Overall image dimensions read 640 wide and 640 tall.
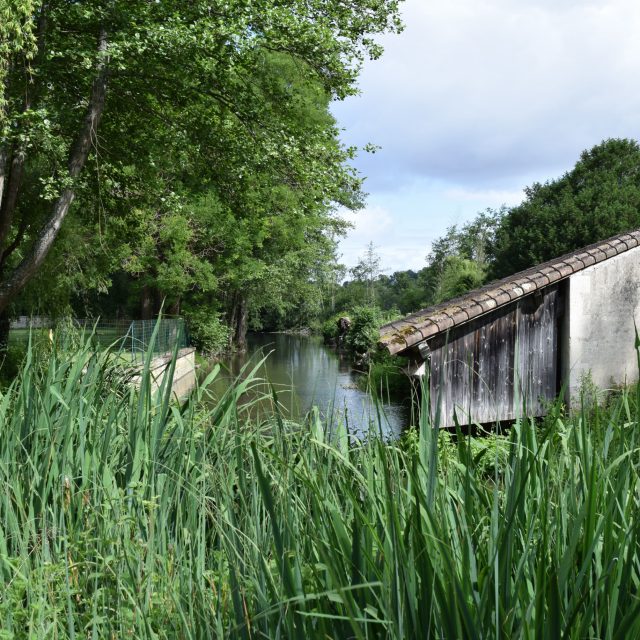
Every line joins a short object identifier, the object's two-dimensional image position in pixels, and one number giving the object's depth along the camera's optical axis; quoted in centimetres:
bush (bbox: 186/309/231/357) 2711
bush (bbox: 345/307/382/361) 3142
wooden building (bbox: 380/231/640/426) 916
